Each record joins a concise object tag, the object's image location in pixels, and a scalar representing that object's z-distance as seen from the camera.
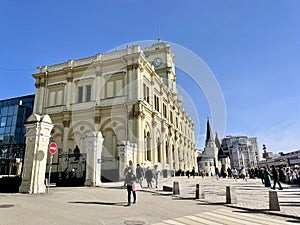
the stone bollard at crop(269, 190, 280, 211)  8.08
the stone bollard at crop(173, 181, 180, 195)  12.91
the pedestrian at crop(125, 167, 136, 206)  9.20
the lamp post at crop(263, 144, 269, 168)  30.91
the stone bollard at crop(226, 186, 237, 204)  9.68
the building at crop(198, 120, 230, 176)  65.03
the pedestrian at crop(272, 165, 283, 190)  16.00
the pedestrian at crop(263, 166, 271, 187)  16.86
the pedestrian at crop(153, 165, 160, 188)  18.02
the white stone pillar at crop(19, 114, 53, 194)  12.25
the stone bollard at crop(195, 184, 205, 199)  11.15
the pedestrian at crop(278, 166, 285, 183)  25.04
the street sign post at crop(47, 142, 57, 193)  12.63
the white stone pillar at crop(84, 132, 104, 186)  16.39
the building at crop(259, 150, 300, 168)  75.44
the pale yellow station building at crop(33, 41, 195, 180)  28.30
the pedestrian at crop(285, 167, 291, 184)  22.49
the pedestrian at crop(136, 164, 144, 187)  17.03
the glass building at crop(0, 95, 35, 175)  39.69
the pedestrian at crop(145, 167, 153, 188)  17.09
